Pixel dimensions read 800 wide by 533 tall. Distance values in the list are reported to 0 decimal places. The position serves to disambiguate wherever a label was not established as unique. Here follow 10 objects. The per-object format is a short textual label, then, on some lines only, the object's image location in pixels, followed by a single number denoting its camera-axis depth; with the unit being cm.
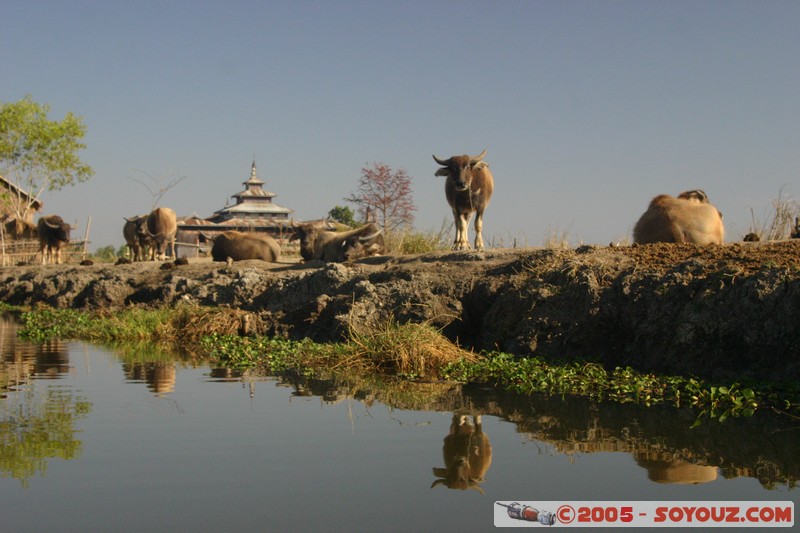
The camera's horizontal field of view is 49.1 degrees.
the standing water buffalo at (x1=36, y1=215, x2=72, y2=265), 3117
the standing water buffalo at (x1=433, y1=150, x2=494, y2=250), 1744
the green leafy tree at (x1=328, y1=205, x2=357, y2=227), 6406
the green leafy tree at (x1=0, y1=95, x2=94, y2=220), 3881
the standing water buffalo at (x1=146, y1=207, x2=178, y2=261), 2862
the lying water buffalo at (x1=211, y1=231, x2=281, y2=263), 2428
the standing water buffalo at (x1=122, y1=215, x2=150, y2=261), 2920
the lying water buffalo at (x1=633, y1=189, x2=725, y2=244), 1301
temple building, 4734
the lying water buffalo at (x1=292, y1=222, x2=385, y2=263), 2150
